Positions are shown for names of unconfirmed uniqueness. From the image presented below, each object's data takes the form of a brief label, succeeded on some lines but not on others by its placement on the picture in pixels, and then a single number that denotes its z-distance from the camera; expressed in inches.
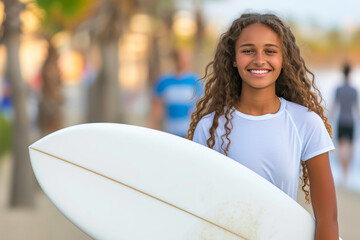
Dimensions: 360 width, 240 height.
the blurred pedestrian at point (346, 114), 606.3
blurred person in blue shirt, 405.1
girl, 157.3
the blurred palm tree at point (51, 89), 764.2
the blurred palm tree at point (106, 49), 865.6
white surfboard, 164.7
